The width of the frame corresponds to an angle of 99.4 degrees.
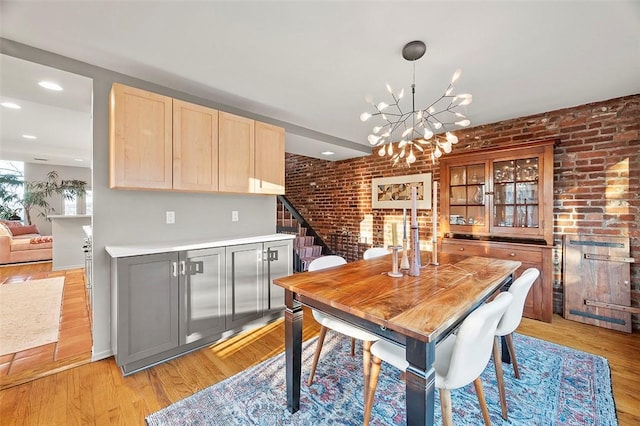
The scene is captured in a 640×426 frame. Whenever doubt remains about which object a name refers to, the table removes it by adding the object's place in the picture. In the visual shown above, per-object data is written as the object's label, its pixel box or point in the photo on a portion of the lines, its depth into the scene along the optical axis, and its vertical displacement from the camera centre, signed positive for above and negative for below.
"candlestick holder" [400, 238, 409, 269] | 1.90 -0.34
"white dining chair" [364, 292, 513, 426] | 1.14 -0.71
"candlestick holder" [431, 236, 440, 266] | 2.13 -0.33
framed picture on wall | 4.21 +0.38
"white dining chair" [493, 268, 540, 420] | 1.61 -0.65
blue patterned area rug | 1.61 -1.21
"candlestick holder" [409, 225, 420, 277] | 1.82 -0.29
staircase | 4.61 -0.44
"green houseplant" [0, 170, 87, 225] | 6.95 +0.58
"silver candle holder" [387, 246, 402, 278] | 1.81 -0.36
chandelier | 1.94 +1.18
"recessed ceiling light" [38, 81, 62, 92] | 2.21 +1.08
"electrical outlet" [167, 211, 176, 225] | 2.68 -0.04
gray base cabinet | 2.03 -0.72
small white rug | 2.49 -1.12
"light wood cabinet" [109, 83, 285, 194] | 2.16 +0.62
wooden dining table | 1.06 -0.43
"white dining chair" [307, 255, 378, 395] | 1.61 -0.73
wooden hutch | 2.94 +0.07
